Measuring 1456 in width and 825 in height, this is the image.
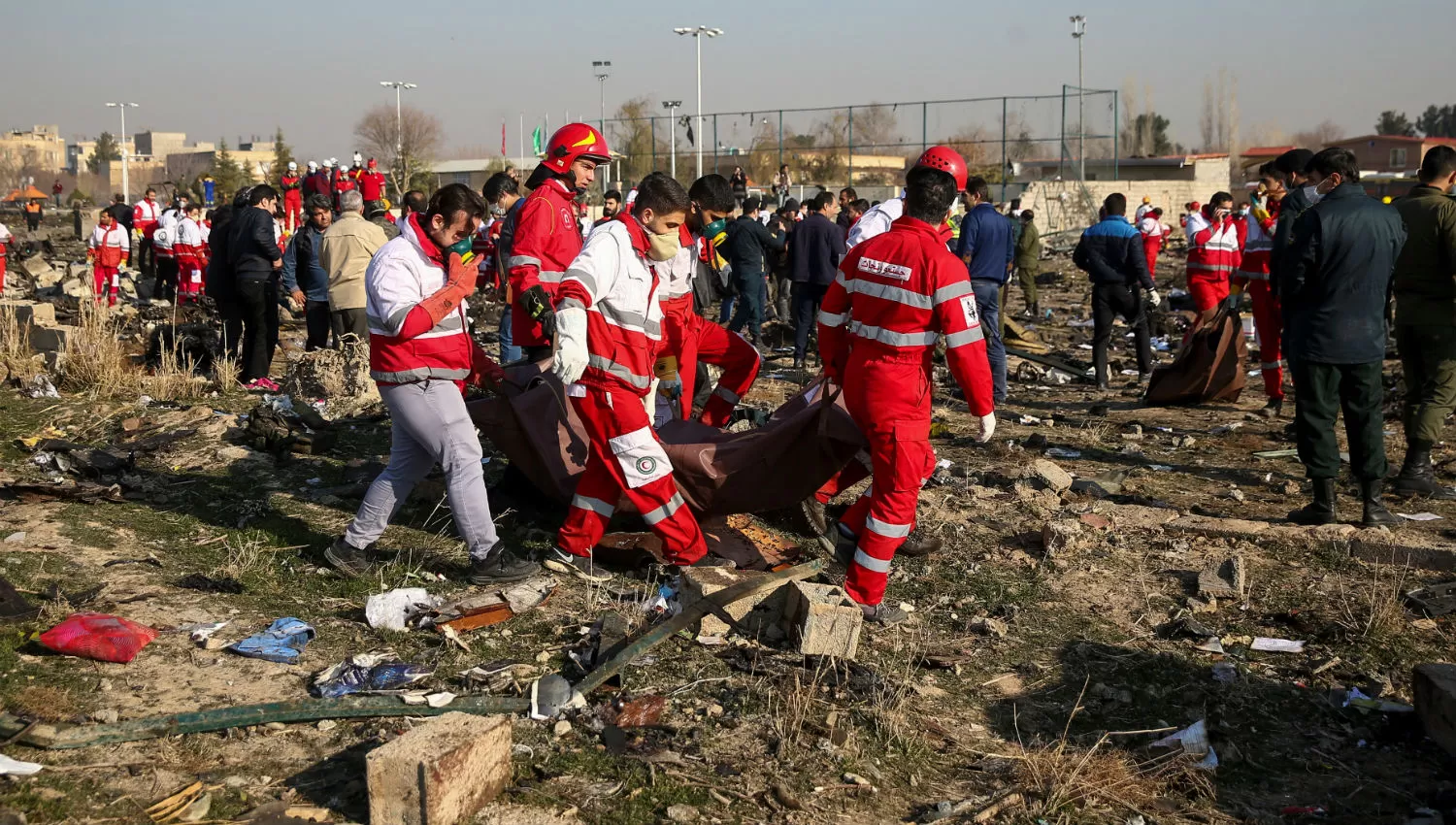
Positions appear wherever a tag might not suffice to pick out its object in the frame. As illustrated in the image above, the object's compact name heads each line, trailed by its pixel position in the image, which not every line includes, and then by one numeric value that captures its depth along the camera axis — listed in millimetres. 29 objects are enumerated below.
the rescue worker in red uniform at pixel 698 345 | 6012
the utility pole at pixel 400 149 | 36625
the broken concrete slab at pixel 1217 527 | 6102
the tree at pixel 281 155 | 53016
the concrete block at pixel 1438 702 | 3771
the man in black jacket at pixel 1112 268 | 9898
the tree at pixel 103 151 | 104500
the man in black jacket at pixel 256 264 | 9047
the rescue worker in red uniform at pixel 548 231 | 6188
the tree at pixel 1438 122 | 89838
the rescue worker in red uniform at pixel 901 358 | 4691
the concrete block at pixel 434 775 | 3047
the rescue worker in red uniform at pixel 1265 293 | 8953
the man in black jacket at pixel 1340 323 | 5898
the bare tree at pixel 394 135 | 58556
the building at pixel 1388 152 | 60656
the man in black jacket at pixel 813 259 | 11023
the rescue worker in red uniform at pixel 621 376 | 5000
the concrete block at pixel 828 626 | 4309
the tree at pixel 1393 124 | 89900
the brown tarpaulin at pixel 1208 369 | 9320
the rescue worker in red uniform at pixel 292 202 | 21712
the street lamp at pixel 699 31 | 36781
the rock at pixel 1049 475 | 6863
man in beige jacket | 8719
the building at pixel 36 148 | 113031
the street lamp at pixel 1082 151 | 30092
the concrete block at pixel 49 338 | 10422
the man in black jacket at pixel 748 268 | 12297
